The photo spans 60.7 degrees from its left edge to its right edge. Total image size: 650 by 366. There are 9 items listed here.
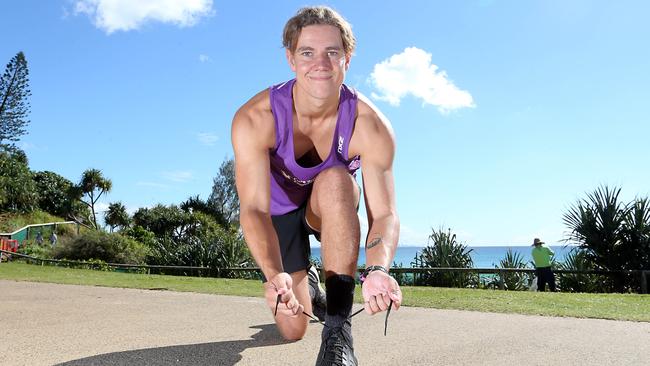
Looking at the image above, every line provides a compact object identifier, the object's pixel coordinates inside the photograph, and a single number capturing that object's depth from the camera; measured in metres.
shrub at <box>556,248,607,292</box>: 12.91
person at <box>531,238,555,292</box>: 12.80
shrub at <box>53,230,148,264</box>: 21.98
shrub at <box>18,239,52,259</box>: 24.23
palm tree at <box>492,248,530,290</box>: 13.15
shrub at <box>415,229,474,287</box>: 14.14
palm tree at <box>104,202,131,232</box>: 52.84
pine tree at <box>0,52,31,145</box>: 49.16
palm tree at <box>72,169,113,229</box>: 56.66
